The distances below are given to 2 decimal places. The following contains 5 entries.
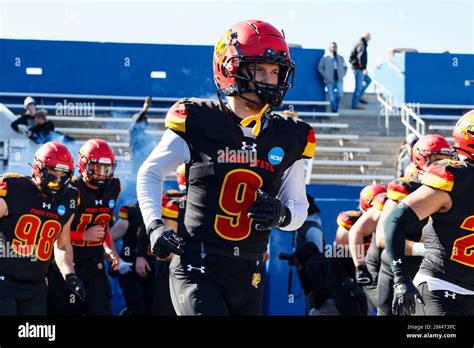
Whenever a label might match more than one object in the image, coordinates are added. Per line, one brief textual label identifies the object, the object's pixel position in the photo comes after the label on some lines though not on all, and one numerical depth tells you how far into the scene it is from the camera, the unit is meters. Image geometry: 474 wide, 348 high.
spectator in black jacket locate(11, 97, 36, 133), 22.52
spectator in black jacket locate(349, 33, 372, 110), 26.77
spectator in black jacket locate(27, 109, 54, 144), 22.19
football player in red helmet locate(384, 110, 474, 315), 9.46
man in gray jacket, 25.97
